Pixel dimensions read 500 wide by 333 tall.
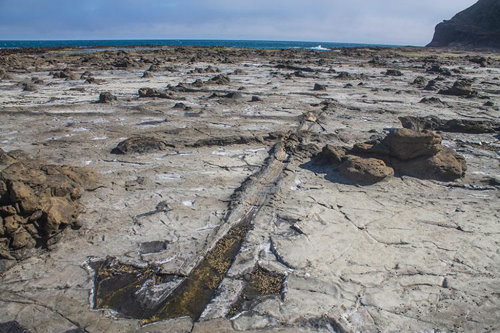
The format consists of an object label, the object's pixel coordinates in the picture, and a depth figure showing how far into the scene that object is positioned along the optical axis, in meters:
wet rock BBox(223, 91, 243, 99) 10.12
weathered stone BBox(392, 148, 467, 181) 4.93
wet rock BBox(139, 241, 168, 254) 3.34
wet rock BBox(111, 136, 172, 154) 5.78
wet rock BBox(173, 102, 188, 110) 8.80
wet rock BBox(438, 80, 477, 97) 11.34
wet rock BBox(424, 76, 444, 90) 12.99
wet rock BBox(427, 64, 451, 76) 18.45
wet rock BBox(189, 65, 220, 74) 17.67
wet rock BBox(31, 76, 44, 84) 13.06
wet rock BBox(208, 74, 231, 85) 13.27
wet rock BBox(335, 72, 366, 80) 15.84
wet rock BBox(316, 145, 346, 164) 5.34
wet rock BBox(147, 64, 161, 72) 18.15
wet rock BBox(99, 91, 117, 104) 9.43
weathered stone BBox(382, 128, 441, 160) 5.07
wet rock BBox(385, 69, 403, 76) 17.62
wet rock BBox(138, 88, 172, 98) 10.23
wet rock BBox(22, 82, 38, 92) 11.38
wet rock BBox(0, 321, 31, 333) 2.39
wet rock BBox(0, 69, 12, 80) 14.15
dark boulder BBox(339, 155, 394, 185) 4.79
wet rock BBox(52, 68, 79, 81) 14.38
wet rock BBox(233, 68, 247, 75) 17.04
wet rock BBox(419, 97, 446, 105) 10.14
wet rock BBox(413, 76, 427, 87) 14.10
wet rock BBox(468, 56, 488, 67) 24.68
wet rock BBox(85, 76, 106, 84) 13.39
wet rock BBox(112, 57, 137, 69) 19.83
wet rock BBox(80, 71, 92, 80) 14.79
